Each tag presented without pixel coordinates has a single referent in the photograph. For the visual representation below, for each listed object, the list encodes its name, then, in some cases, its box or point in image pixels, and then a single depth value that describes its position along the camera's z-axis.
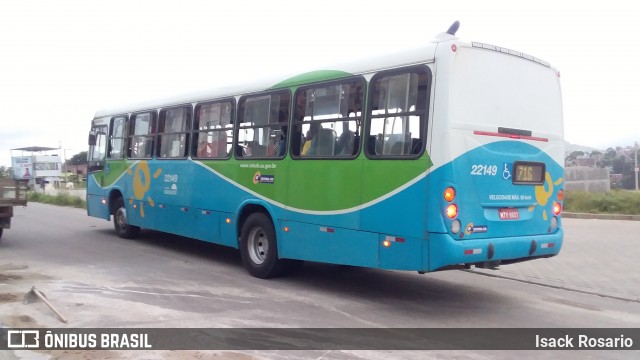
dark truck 12.76
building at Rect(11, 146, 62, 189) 57.38
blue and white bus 6.79
